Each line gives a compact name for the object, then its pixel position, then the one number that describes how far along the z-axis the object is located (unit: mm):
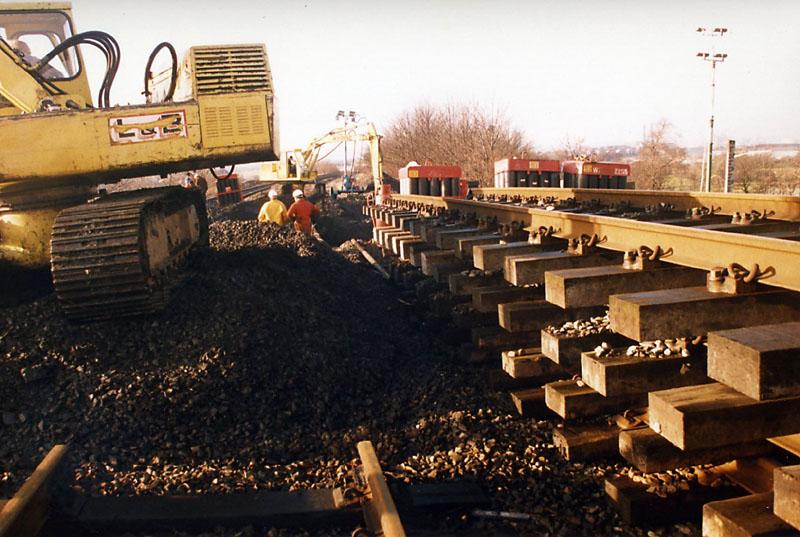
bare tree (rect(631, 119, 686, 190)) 38969
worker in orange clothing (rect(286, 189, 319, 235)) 13719
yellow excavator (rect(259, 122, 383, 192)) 26578
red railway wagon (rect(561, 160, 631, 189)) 15961
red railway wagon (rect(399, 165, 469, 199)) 14430
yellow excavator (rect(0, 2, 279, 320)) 5566
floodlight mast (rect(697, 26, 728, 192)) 24656
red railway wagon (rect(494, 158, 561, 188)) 16156
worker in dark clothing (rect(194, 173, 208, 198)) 14403
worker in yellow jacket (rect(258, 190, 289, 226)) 13555
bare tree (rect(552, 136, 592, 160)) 46669
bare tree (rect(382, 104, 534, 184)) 42000
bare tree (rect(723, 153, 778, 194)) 30188
